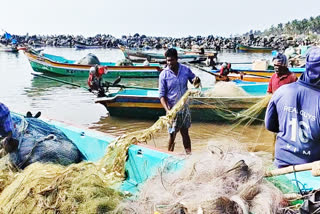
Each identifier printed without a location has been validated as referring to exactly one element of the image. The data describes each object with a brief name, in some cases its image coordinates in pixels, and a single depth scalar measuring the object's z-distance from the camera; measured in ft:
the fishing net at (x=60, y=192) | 8.06
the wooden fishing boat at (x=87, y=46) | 175.01
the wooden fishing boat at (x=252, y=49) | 153.83
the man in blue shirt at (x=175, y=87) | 18.30
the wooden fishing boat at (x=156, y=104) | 29.25
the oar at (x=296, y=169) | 7.58
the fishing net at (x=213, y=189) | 6.58
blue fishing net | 13.03
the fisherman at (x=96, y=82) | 35.00
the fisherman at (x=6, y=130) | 12.01
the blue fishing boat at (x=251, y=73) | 46.65
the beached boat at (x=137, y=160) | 7.99
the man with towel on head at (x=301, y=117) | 9.18
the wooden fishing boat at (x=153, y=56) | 91.66
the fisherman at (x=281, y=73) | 18.49
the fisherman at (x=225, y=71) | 46.82
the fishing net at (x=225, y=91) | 29.73
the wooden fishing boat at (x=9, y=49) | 141.91
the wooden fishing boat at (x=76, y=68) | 65.00
